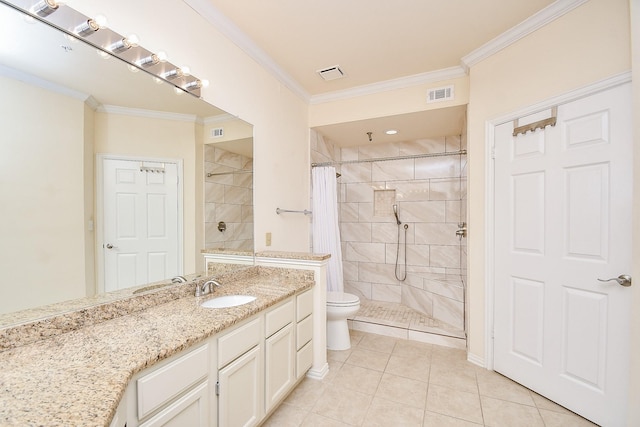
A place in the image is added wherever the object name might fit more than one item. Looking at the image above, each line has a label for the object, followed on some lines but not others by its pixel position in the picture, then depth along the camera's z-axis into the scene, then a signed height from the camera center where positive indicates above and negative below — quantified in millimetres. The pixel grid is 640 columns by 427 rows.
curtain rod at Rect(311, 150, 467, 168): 3276 +539
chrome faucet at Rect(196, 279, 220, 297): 1754 -483
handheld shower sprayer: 4031 -31
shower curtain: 3193 -108
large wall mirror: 1058 +229
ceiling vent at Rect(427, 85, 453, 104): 2723 +1107
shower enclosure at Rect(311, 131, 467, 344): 3482 -229
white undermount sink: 1728 -560
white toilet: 2678 -1061
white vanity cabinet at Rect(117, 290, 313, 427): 1009 -751
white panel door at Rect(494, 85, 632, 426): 1635 -301
